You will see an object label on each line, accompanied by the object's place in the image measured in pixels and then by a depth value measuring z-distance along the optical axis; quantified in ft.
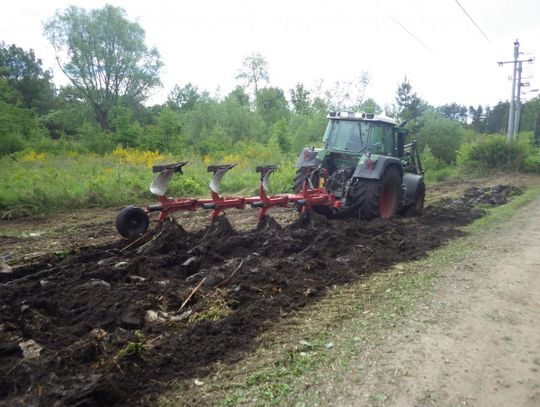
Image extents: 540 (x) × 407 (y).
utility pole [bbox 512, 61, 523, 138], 94.98
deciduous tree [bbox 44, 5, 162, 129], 108.88
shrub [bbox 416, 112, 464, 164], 80.18
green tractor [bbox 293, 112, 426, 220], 25.48
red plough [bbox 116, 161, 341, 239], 19.03
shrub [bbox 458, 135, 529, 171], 73.41
